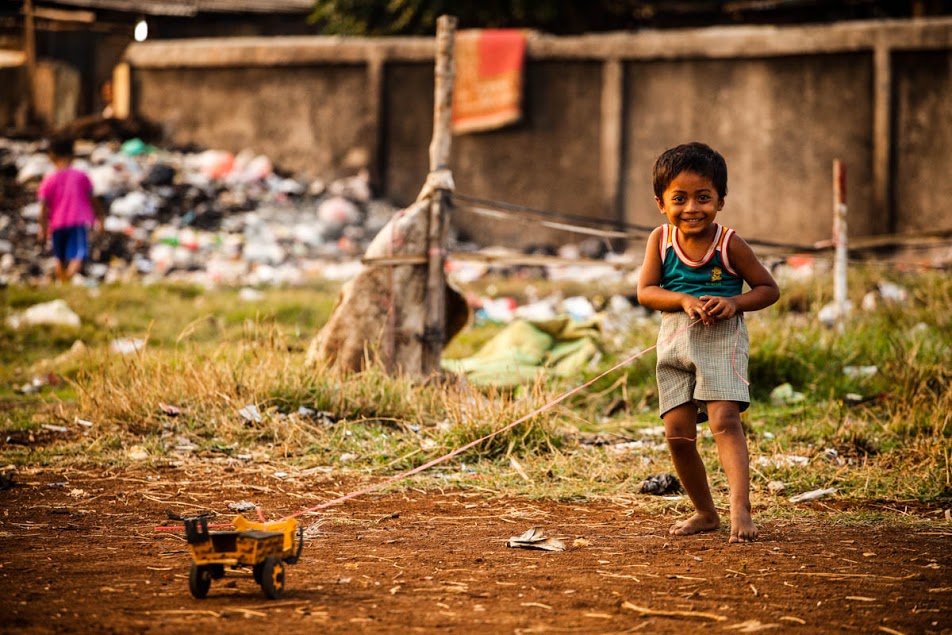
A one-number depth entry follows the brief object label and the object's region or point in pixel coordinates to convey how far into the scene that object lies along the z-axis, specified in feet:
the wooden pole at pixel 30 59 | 89.51
